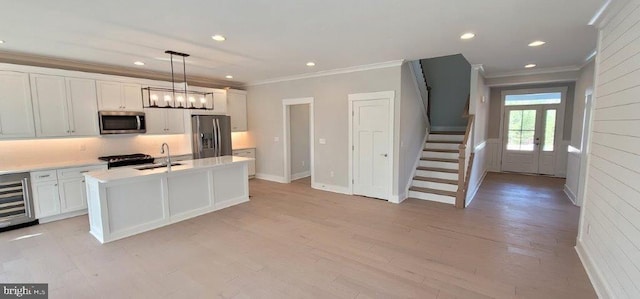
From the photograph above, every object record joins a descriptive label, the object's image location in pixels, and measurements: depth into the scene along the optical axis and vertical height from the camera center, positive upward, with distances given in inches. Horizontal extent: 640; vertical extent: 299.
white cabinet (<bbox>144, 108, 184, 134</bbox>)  218.2 +4.8
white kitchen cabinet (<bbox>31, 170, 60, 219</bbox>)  158.6 -38.8
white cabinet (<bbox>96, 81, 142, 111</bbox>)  192.2 +22.5
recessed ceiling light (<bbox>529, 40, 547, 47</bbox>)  147.6 +44.4
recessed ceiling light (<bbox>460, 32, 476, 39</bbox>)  131.6 +43.6
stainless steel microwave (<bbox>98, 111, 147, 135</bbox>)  192.9 +3.5
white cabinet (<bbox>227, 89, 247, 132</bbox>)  271.3 +18.0
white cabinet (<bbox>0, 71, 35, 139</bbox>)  156.2 +12.2
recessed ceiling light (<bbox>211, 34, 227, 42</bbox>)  132.7 +43.6
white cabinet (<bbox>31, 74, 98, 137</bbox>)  168.1 +13.7
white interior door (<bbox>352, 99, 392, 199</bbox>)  201.8 -16.8
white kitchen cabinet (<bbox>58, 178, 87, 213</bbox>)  167.8 -42.1
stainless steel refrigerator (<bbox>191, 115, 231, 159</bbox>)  238.1 -8.0
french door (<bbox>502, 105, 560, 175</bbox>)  288.4 -14.9
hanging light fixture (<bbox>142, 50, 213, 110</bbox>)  166.1 +20.3
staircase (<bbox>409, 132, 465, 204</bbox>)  205.0 -36.0
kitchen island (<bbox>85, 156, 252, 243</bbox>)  137.4 -38.8
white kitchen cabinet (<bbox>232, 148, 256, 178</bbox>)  277.6 -29.1
